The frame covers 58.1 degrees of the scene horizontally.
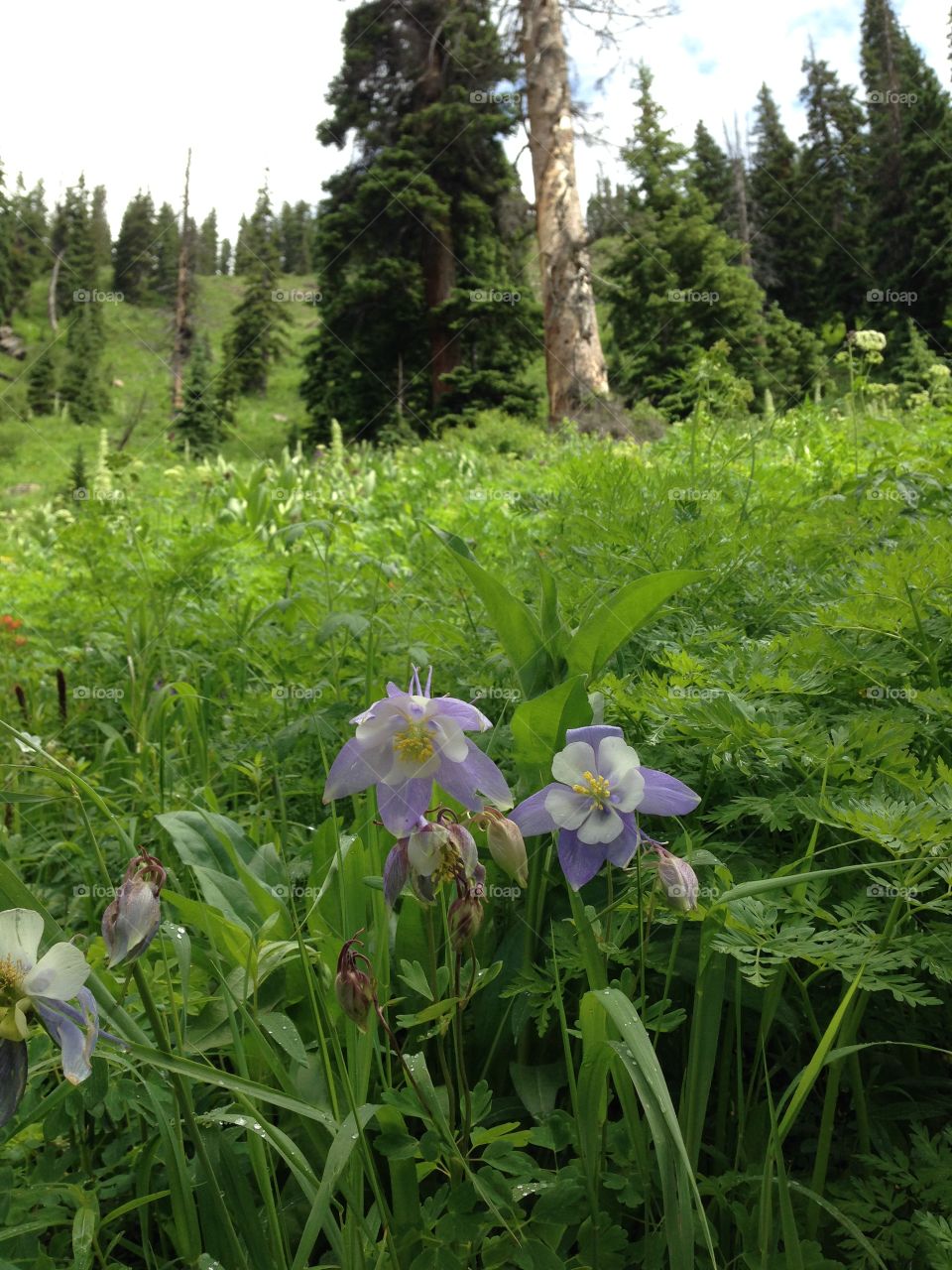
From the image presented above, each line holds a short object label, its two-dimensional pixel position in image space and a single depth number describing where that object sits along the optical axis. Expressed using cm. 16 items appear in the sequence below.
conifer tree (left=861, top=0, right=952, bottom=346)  2594
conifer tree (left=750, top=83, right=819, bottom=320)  3147
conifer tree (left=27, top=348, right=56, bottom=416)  3572
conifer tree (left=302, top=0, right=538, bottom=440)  1490
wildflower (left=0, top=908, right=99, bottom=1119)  65
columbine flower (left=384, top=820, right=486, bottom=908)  75
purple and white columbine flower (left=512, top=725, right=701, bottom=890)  89
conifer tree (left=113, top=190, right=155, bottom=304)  5019
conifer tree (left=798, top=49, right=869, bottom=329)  3097
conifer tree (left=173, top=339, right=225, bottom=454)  2473
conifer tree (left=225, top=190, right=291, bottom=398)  2934
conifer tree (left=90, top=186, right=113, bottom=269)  5414
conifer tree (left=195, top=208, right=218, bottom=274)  6738
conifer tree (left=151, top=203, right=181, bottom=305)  4289
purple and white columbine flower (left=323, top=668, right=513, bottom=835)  86
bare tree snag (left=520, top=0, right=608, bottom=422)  841
